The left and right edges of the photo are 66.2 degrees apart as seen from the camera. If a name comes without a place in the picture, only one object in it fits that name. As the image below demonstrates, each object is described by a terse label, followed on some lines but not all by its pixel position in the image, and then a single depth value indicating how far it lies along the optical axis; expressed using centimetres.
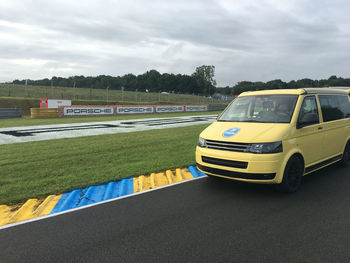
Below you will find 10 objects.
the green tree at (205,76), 11806
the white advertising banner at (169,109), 3328
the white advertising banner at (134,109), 2962
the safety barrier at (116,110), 2570
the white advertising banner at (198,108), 3741
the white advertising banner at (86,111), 2565
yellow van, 468
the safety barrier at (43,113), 2414
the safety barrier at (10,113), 2334
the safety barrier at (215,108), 4071
